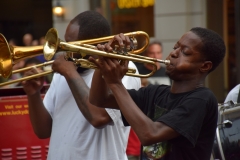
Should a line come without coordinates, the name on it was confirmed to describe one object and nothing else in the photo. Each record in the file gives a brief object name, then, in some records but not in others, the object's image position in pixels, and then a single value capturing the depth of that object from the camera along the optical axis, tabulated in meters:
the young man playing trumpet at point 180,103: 5.65
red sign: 9.02
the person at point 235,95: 9.05
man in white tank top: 6.97
